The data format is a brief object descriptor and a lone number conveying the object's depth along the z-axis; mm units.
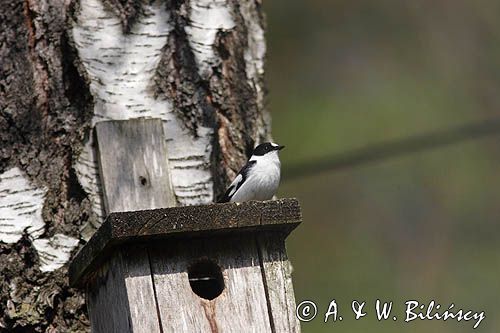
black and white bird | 7812
